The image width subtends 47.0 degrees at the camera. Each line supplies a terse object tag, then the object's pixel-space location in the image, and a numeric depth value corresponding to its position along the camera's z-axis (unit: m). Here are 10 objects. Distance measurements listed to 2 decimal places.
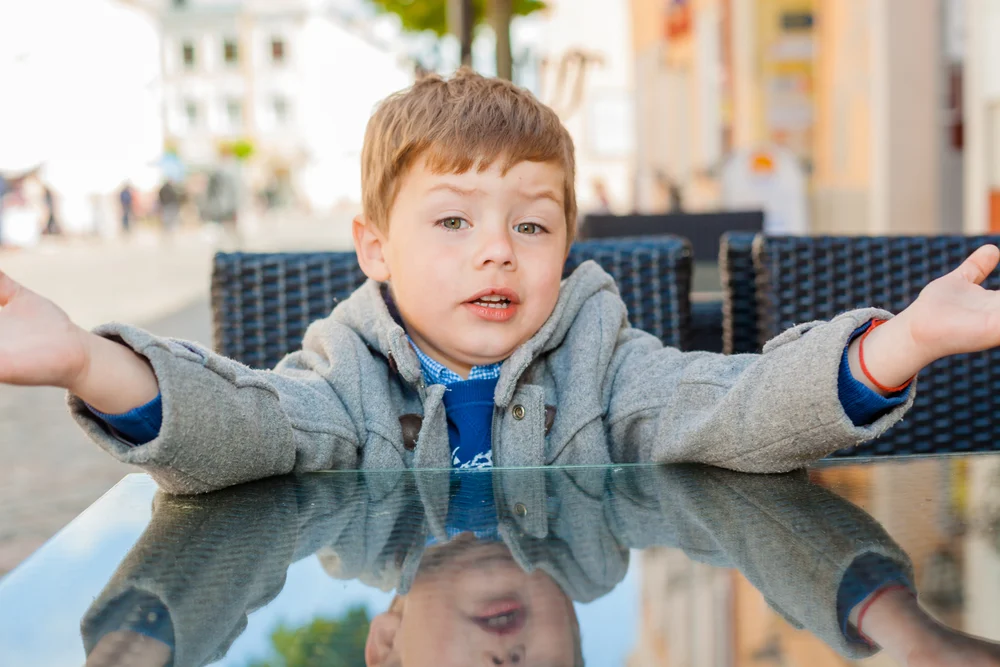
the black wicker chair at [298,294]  2.07
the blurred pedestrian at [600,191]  11.26
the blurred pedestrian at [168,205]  25.22
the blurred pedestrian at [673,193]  7.04
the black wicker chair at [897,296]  2.03
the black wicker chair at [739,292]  2.19
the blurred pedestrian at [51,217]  24.94
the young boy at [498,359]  1.31
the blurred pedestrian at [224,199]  19.02
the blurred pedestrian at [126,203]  27.70
